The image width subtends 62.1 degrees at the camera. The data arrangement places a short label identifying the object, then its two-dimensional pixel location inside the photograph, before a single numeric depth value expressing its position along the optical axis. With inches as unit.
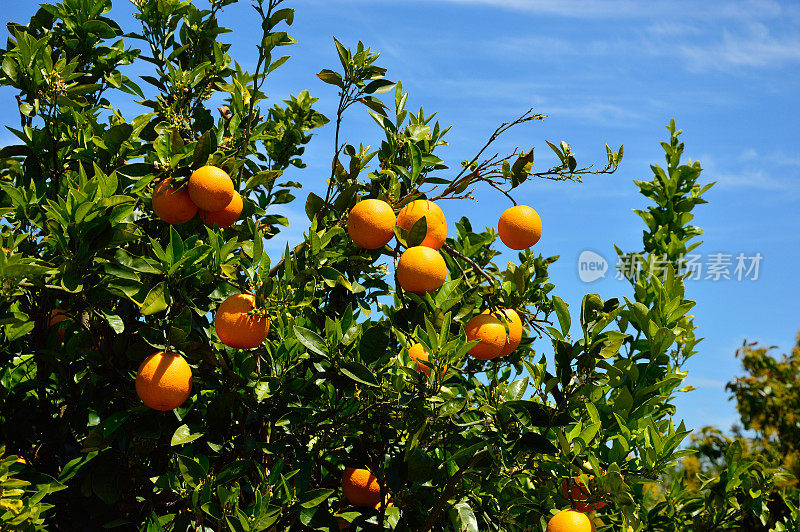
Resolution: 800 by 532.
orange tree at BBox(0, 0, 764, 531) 84.4
